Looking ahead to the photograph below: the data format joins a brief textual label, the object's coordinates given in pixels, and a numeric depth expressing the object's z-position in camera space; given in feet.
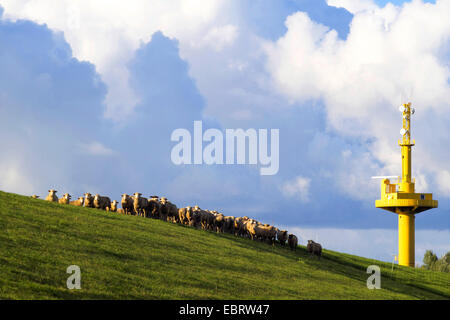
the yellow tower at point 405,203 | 246.27
